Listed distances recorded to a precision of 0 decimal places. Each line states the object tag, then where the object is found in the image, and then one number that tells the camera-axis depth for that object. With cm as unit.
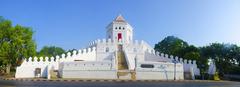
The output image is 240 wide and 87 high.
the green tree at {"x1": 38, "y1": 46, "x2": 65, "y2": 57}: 3828
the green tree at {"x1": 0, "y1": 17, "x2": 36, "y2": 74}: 1939
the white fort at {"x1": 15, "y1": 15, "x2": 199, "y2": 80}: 1710
